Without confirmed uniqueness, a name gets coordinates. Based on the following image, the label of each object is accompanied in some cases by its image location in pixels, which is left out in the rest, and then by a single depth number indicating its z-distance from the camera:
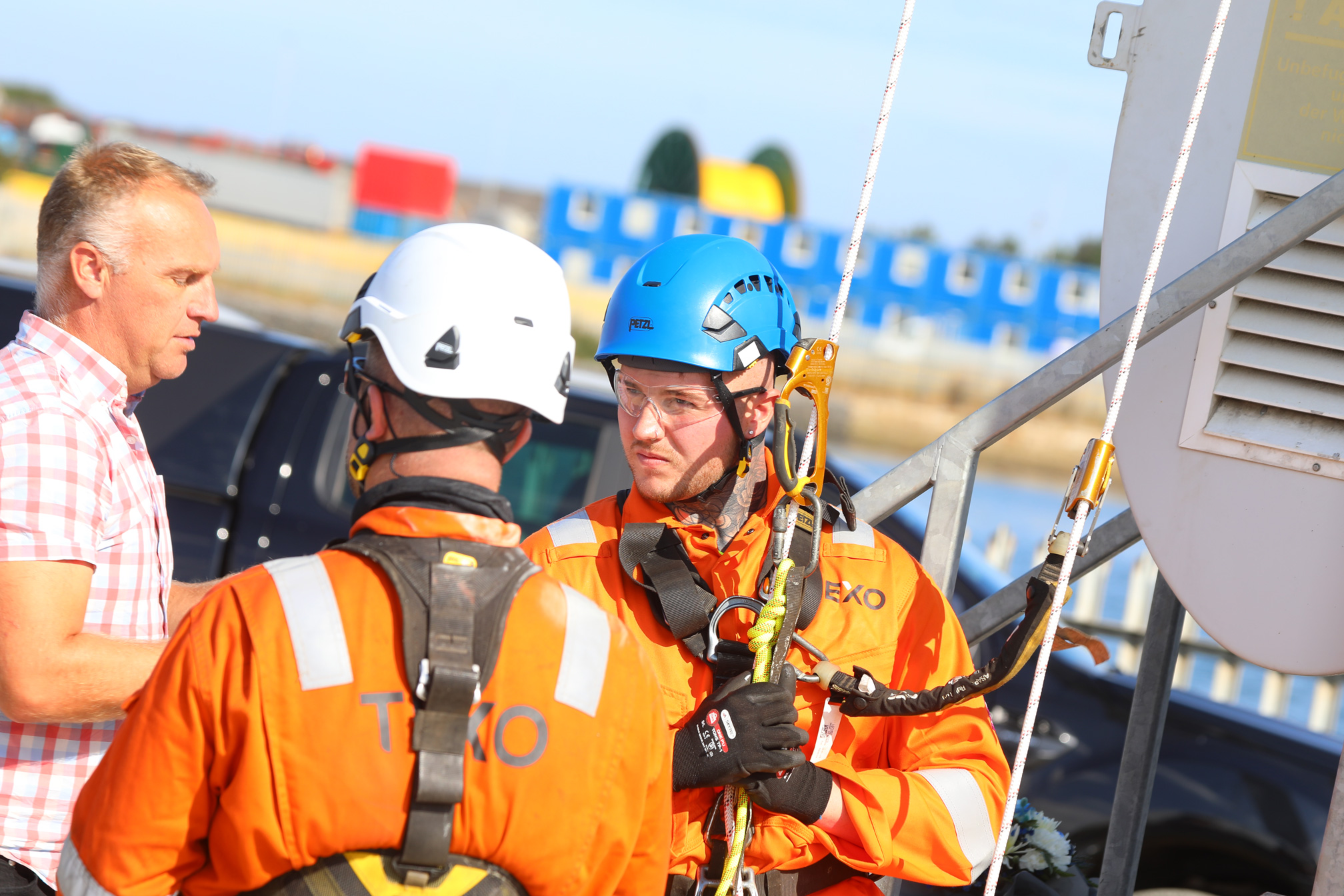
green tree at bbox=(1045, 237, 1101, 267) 148.50
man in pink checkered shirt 4.15
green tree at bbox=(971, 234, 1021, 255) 144.37
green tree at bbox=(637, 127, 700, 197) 77.75
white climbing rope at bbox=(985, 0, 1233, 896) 4.05
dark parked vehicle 8.84
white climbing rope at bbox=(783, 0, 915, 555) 4.57
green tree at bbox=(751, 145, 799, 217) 97.06
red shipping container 94.06
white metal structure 4.95
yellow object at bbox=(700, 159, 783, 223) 84.69
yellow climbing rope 4.37
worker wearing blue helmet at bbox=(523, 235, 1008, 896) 4.44
